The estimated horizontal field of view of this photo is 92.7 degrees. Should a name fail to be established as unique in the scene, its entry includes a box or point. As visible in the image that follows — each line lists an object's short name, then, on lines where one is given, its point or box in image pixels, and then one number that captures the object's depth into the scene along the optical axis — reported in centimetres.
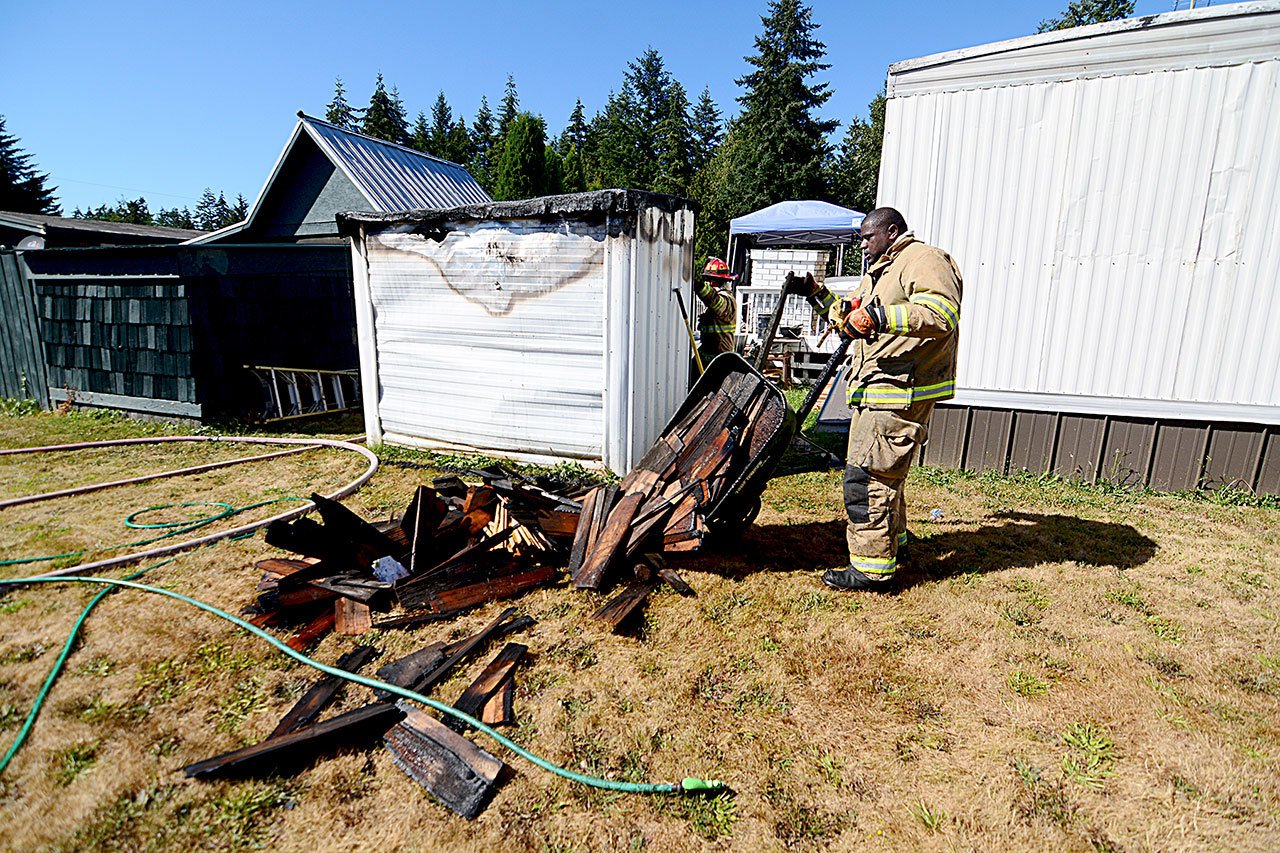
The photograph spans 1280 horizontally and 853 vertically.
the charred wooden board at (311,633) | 322
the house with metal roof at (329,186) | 1269
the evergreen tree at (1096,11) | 3353
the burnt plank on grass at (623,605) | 349
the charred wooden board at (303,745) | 234
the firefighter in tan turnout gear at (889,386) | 358
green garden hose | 233
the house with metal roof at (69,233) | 1519
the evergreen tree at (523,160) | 2570
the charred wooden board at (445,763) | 228
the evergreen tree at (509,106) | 5062
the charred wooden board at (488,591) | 359
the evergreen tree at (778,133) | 3152
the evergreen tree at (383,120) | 4478
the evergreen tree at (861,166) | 3356
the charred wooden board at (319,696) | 262
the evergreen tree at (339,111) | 5167
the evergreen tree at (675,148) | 3772
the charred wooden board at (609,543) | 382
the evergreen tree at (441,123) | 4843
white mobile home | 525
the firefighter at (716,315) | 755
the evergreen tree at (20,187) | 3134
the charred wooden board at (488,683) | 271
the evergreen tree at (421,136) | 4841
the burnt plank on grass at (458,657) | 290
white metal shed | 563
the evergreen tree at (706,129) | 4862
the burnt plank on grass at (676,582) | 388
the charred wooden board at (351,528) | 370
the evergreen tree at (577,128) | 5794
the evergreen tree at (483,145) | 4562
